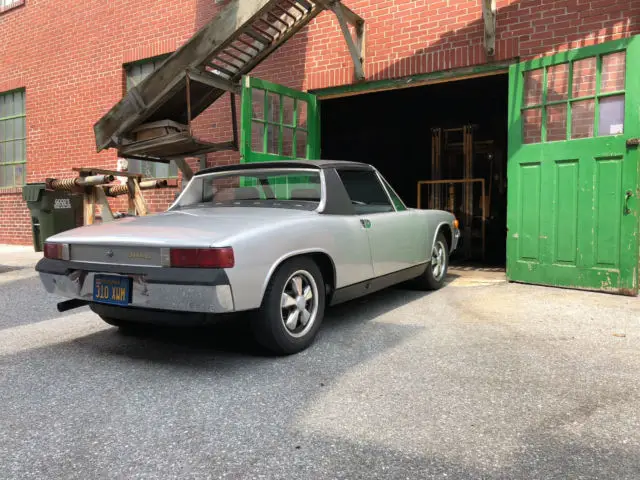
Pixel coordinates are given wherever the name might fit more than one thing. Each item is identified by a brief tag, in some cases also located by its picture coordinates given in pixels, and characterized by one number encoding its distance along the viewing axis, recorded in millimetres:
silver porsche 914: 2939
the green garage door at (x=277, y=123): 6652
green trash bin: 8852
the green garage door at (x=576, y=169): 5453
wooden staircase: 6573
